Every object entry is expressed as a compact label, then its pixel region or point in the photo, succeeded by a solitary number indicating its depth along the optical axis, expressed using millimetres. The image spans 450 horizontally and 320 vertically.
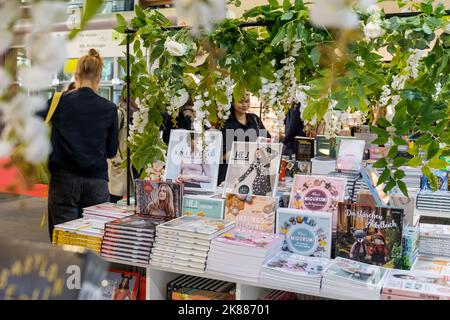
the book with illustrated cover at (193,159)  2697
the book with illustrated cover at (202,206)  2492
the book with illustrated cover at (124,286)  2482
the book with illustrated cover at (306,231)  2213
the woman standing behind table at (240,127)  3475
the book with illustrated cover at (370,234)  2090
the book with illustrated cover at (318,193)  2320
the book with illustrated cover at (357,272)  1919
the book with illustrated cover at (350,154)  3809
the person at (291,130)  4441
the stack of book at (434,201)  3570
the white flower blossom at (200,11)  319
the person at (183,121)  3604
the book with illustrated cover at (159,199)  2510
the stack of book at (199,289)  2289
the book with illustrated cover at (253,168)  2533
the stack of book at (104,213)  2582
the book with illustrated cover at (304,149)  4234
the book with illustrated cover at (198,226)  2193
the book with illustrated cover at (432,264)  2146
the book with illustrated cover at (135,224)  2297
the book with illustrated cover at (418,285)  1836
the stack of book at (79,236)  2426
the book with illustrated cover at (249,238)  2109
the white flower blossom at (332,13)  279
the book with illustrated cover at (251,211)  2342
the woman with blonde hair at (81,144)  2824
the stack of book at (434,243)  2348
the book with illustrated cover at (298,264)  2021
